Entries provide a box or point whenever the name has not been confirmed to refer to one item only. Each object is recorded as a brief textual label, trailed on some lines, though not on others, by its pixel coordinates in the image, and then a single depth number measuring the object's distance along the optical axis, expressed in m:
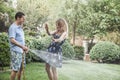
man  3.40
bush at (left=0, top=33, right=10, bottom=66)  5.64
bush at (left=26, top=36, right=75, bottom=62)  7.96
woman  3.63
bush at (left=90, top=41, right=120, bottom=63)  9.48
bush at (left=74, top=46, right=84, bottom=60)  11.69
